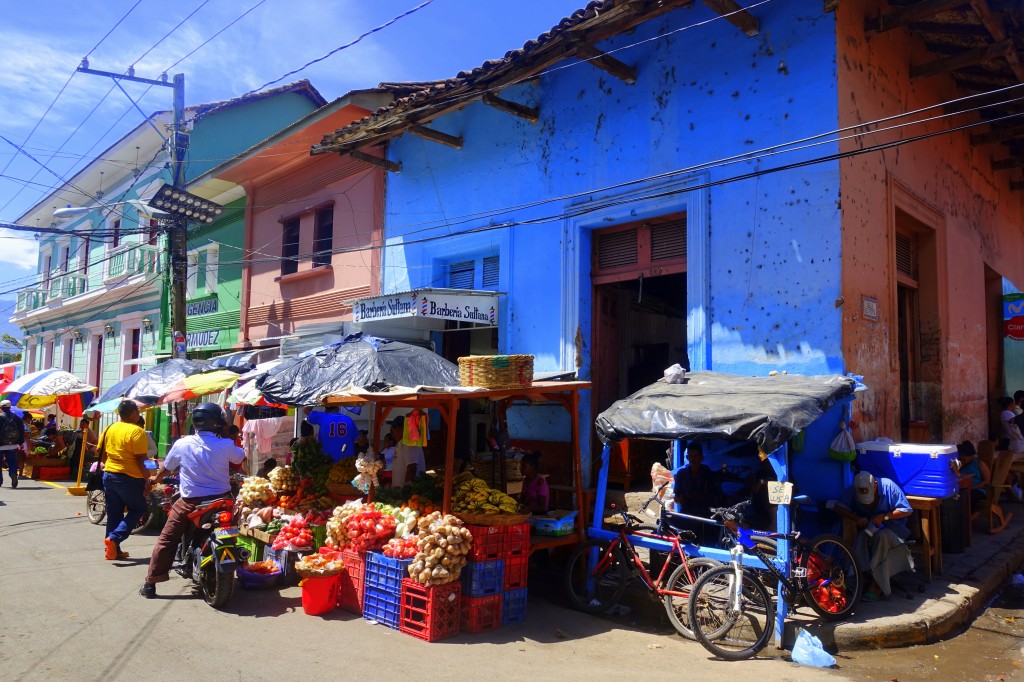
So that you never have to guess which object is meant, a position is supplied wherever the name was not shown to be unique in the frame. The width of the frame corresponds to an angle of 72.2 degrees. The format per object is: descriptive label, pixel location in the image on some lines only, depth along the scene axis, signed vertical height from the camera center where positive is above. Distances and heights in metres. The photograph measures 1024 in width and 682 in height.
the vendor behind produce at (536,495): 8.00 -1.17
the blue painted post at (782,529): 5.91 -1.16
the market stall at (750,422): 6.06 -0.25
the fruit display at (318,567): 6.65 -1.71
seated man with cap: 6.65 -1.29
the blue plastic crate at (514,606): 6.48 -1.99
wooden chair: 9.53 -1.33
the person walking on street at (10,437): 15.73 -1.19
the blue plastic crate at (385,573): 6.29 -1.67
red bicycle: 6.25 -1.73
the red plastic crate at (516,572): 6.53 -1.68
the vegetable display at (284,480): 9.36 -1.24
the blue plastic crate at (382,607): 6.29 -1.98
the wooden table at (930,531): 7.12 -1.38
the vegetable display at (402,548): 6.34 -1.45
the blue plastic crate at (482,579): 6.25 -1.69
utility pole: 14.74 +3.41
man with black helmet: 6.98 -0.88
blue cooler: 7.13 -0.71
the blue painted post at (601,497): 7.17 -1.07
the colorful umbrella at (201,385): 11.62 +0.03
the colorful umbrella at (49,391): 17.41 -0.16
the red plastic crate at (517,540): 6.58 -1.41
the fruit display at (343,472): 9.08 -1.08
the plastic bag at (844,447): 7.16 -0.52
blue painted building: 8.10 +2.80
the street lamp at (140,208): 15.16 +3.89
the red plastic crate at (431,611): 5.95 -1.89
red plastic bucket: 6.66 -1.96
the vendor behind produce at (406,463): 8.33 -0.88
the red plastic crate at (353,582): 6.75 -1.87
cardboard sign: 6.03 -0.84
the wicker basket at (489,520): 6.50 -1.19
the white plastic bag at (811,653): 5.48 -2.02
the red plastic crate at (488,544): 6.34 -1.39
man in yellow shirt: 8.38 -1.11
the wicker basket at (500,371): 7.15 +0.21
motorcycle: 6.66 -1.65
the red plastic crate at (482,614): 6.18 -1.98
